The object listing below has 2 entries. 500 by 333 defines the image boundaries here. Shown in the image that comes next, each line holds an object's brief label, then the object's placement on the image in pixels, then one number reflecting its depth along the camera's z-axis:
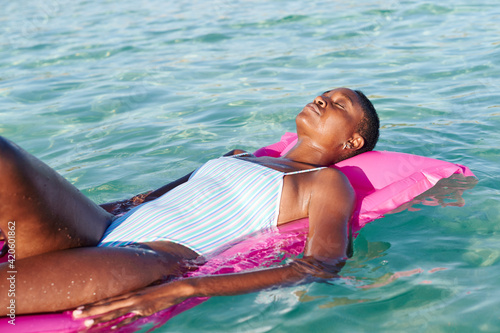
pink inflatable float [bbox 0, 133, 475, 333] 2.66
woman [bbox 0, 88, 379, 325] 2.69
